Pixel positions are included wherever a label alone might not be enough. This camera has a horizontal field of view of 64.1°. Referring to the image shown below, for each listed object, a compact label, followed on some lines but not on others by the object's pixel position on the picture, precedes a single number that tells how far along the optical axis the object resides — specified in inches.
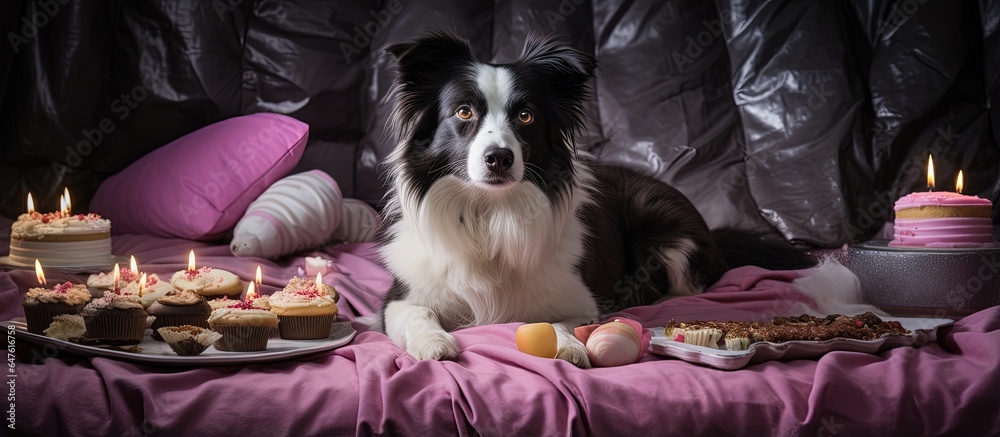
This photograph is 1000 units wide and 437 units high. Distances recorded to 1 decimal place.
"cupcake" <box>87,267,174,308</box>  85.5
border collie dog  87.7
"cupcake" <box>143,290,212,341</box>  78.2
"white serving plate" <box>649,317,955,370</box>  71.7
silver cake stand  95.1
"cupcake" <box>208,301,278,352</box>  72.9
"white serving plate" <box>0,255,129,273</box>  105.4
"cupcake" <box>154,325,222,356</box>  69.6
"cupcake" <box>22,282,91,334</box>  74.4
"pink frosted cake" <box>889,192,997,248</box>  100.1
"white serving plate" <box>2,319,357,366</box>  68.2
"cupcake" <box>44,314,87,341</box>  72.1
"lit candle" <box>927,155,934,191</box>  106.3
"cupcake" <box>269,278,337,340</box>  79.8
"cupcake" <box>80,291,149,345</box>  72.2
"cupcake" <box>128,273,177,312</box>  85.4
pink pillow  131.3
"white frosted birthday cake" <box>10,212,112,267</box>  108.3
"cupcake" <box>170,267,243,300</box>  92.4
